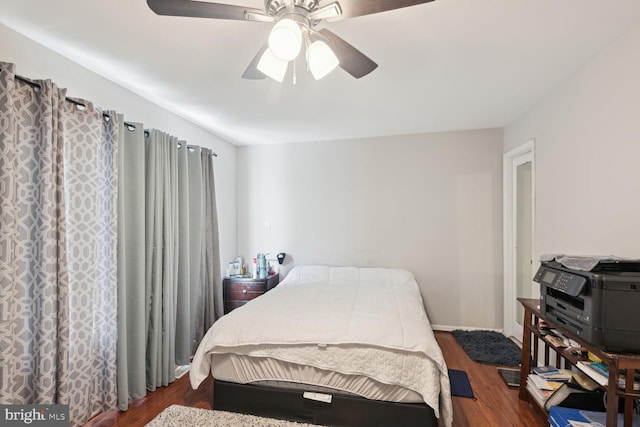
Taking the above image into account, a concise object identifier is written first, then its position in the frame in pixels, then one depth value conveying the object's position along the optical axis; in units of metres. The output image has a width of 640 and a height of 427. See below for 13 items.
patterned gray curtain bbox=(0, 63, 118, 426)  1.54
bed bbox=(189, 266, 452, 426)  1.76
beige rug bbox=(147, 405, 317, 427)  1.93
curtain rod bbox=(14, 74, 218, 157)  1.63
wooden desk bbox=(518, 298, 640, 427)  1.30
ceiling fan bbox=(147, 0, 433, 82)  1.13
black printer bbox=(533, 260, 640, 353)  1.34
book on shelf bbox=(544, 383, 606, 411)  1.74
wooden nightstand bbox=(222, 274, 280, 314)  3.64
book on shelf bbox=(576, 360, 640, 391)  1.38
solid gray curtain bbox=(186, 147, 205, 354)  3.09
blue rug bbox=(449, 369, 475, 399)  2.30
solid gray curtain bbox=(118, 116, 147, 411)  2.20
